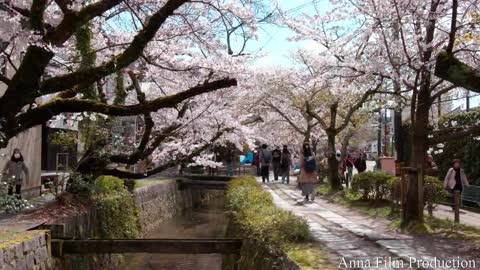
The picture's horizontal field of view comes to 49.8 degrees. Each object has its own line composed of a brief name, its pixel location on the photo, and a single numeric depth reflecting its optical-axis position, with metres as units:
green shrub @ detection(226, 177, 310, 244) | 7.82
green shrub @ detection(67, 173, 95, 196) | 14.21
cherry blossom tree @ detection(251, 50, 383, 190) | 14.34
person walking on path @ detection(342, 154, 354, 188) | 25.51
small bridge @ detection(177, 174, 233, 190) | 27.67
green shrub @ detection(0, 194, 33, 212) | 12.05
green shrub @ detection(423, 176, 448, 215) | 12.74
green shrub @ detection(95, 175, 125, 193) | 15.81
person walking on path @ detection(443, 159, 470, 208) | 14.53
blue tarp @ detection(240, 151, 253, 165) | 45.20
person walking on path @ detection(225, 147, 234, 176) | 32.97
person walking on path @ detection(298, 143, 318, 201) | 15.53
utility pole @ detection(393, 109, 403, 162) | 19.84
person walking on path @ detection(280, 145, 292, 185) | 25.77
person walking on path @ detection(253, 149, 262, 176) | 33.48
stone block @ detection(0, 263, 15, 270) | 7.69
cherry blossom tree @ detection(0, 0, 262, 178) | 8.79
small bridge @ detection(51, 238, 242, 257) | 10.23
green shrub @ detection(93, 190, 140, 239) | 14.55
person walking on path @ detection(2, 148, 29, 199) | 15.36
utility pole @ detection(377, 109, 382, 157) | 39.04
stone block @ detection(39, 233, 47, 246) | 9.58
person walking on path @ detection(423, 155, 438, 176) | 15.08
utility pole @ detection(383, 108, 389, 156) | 42.46
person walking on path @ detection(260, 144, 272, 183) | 27.03
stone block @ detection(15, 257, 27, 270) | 8.36
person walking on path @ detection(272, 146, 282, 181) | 28.42
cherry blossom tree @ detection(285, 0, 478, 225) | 10.24
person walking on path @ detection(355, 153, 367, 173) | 26.69
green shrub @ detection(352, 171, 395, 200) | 14.92
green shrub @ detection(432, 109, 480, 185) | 18.19
